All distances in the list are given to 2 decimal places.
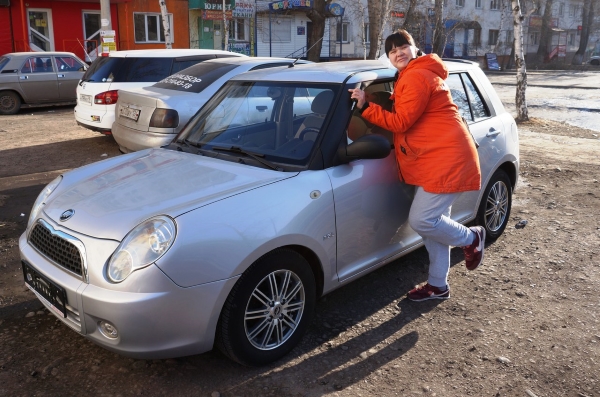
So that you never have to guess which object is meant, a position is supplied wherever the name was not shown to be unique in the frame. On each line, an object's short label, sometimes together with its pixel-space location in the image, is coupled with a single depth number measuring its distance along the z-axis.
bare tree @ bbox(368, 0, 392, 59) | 25.16
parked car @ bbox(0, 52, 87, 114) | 14.99
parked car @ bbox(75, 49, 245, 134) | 9.69
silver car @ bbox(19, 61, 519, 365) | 2.99
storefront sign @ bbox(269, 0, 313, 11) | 32.44
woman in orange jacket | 3.85
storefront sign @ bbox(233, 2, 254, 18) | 31.95
